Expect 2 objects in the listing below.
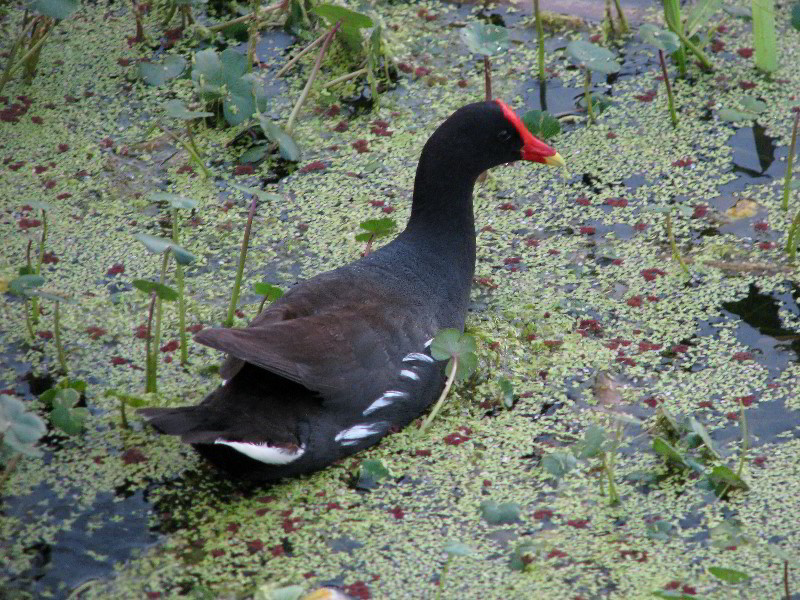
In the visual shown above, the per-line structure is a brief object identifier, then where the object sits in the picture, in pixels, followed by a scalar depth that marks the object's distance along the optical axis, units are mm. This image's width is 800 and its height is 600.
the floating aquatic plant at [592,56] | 8805
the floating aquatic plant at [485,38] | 8609
